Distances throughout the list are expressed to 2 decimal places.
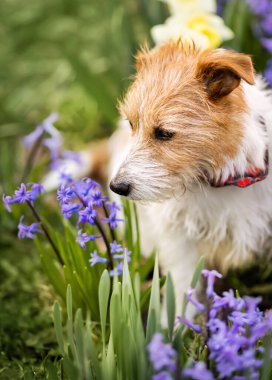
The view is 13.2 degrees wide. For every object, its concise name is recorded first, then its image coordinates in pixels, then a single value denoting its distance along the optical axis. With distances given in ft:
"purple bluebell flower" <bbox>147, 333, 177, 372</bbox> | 3.12
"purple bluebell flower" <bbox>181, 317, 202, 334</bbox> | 3.35
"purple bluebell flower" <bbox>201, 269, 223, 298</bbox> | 3.34
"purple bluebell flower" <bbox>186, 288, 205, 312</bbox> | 3.33
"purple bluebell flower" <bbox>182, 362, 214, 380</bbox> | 3.12
